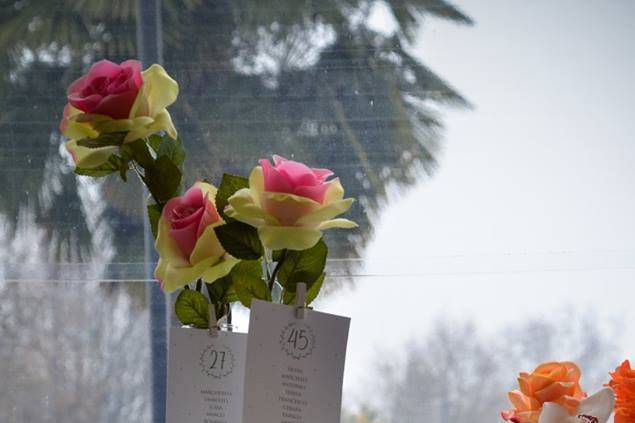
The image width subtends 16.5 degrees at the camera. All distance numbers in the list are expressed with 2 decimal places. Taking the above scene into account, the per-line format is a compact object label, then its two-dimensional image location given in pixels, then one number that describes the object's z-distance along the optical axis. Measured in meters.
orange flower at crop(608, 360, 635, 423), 1.91
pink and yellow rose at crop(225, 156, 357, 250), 1.77
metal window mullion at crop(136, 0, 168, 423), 2.17
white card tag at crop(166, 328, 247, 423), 1.85
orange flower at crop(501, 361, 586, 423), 1.91
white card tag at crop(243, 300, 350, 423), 1.80
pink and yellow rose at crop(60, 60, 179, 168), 1.81
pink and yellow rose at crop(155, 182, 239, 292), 1.80
